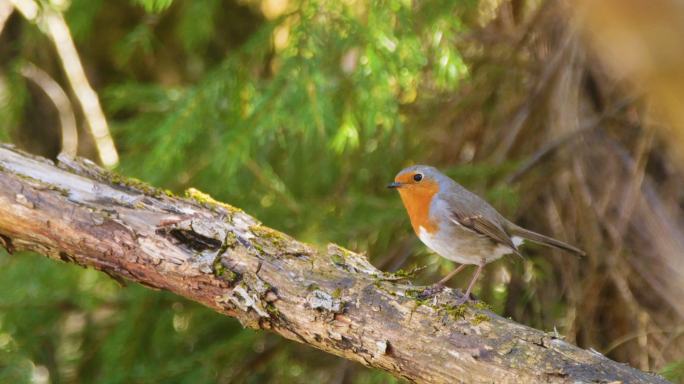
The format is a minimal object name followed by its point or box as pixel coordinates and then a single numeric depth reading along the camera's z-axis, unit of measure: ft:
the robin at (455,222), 21.70
